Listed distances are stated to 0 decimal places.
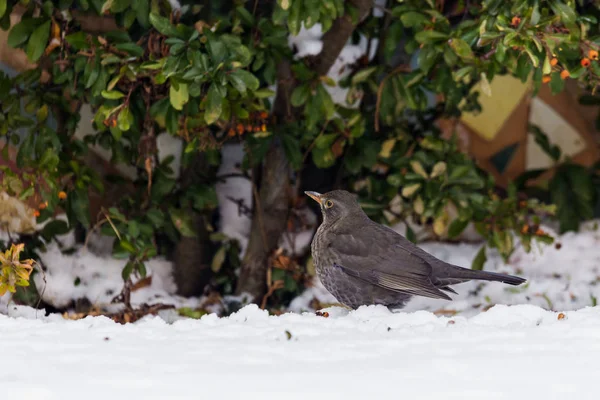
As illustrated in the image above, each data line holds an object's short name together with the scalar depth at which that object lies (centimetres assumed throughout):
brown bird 714
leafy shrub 748
